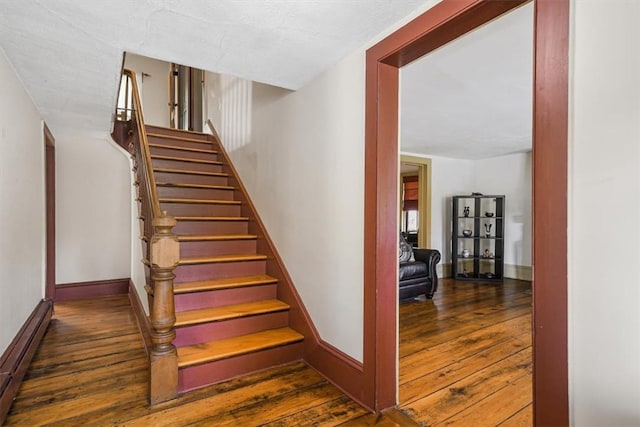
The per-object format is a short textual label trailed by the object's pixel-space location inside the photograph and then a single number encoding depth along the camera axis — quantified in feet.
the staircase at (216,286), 7.27
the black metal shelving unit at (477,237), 18.21
